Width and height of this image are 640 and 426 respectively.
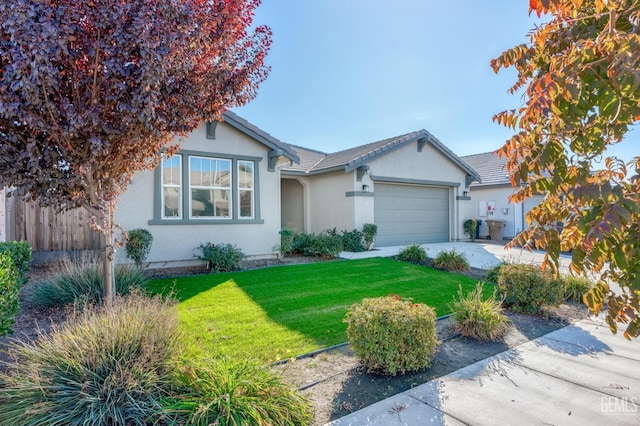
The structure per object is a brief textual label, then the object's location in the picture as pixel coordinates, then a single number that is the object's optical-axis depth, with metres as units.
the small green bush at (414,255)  11.15
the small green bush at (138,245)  8.94
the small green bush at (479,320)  4.98
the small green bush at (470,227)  17.12
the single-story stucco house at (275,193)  9.95
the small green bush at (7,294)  3.68
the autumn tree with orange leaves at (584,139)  1.64
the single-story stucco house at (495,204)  17.91
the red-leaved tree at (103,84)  3.58
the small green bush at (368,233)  13.41
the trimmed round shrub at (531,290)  6.02
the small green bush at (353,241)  13.27
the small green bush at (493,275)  8.51
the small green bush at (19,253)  5.48
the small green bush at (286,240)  11.31
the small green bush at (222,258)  9.53
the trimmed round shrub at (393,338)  3.82
